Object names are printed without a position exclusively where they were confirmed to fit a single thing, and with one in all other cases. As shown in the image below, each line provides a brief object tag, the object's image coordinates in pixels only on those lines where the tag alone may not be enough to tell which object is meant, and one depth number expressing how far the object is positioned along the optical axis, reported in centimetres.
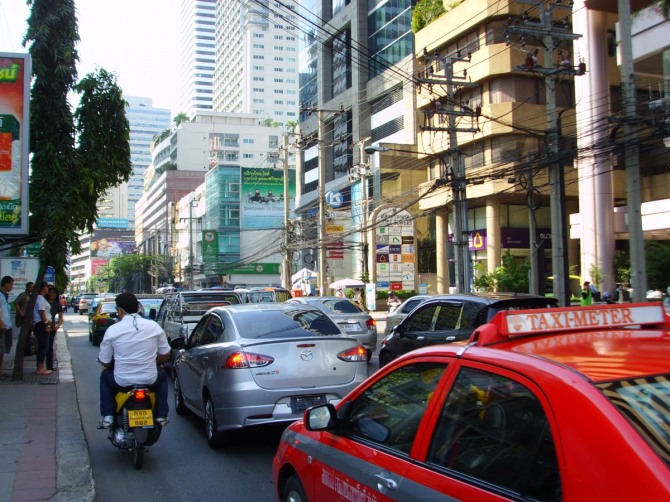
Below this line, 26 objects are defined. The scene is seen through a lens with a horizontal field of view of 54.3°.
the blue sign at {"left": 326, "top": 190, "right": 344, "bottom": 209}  4669
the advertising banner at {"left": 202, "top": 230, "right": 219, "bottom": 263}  8894
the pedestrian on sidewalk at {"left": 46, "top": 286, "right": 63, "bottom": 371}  1351
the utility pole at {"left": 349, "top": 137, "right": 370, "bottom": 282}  4238
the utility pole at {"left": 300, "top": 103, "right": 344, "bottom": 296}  3644
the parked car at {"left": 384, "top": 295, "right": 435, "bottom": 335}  1406
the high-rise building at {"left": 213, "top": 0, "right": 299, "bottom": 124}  16338
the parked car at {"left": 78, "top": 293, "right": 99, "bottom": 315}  5409
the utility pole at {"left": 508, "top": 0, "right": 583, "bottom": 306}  1686
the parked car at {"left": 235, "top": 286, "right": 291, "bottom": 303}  2165
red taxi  216
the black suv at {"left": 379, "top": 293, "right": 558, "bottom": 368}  880
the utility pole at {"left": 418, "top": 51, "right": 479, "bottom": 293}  2222
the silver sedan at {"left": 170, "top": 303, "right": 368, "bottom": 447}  682
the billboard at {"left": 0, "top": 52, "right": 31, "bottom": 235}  1073
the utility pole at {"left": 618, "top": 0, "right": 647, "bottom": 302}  1407
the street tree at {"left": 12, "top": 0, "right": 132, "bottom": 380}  1141
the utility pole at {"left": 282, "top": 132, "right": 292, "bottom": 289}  4256
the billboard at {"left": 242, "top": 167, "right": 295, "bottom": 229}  9431
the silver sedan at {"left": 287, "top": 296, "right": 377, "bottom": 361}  1723
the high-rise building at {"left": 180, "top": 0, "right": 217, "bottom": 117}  19625
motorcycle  643
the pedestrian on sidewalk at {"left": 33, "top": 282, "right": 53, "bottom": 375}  1273
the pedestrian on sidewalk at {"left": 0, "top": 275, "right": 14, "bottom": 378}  1127
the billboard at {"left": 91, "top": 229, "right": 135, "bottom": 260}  14112
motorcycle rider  657
